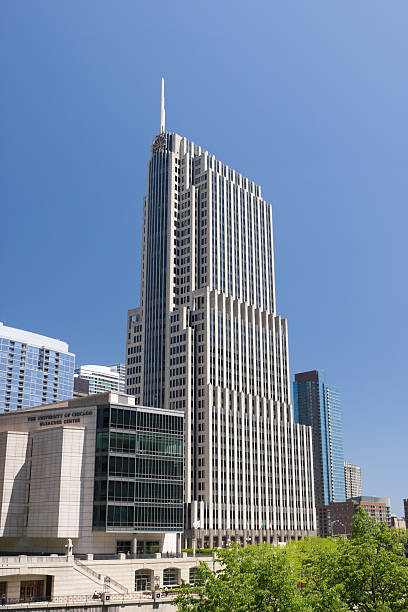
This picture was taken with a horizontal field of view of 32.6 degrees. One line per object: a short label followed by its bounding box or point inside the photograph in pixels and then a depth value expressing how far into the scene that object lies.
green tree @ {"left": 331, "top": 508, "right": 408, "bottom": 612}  64.25
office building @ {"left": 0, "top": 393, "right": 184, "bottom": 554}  118.31
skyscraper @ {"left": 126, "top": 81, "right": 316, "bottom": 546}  183.25
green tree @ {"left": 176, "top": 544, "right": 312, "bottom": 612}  59.84
